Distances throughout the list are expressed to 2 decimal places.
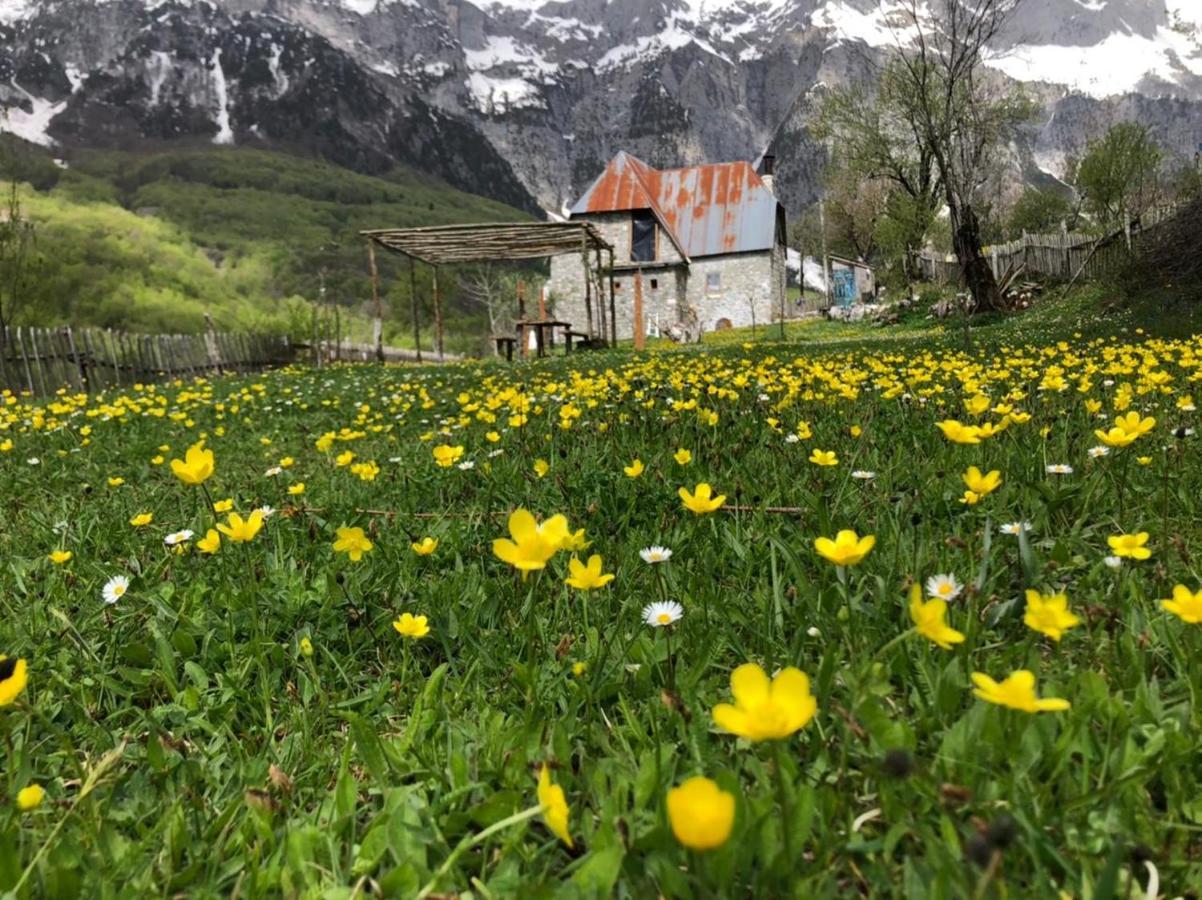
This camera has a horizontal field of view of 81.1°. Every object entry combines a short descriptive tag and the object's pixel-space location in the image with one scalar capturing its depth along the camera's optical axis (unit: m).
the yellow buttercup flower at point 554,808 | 0.71
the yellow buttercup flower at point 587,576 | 1.06
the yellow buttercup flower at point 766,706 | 0.63
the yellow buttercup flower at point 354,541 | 1.55
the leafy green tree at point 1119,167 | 30.56
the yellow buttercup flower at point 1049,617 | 0.88
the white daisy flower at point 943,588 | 1.23
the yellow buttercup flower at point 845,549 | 0.98
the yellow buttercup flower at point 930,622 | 0.80
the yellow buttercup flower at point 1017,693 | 0.70
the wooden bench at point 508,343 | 15.57
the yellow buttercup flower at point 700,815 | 0.52
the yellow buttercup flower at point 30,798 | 0.85
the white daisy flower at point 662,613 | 1.20
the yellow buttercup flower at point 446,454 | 2.24
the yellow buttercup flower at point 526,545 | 0.92
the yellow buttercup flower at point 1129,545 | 1.18
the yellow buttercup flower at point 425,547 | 1.58
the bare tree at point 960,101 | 14.48
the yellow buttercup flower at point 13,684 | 0.84
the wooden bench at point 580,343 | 17.53
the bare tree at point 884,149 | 28.12
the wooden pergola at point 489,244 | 15.81
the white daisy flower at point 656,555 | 1.45
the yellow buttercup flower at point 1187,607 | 0.90
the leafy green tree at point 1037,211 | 45.19
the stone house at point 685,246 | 32.03
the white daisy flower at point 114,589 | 1.65
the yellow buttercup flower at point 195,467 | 1.39
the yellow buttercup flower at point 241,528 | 1.37
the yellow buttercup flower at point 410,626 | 1.27
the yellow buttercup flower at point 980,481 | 1.34
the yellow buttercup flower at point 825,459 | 1.98
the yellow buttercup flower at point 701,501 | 1.31
